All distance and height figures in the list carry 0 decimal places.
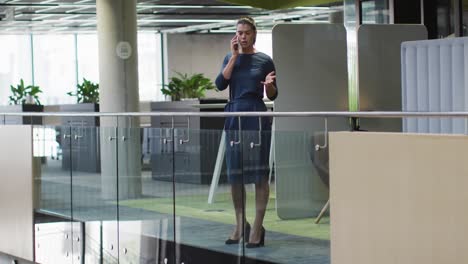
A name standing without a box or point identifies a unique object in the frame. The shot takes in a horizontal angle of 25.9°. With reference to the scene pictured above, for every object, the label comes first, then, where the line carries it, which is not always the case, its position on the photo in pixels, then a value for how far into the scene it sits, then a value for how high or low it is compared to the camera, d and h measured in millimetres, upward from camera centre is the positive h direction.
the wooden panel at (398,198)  4855 -370
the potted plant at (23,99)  18406 +655
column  12641 +931
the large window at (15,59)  21531 +1611
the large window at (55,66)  23047 +1525
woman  6363 +35
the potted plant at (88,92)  17516 +690
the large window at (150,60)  25188 +1786
